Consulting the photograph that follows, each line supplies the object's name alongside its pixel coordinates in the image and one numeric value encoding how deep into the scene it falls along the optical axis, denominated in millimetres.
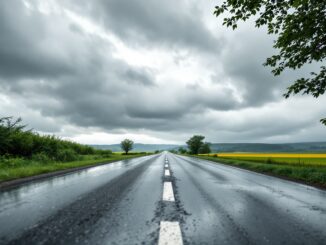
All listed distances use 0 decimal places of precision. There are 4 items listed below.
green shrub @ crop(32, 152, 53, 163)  18605
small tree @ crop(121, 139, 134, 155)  101750
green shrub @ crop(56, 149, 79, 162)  22753
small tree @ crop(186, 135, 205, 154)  120750
